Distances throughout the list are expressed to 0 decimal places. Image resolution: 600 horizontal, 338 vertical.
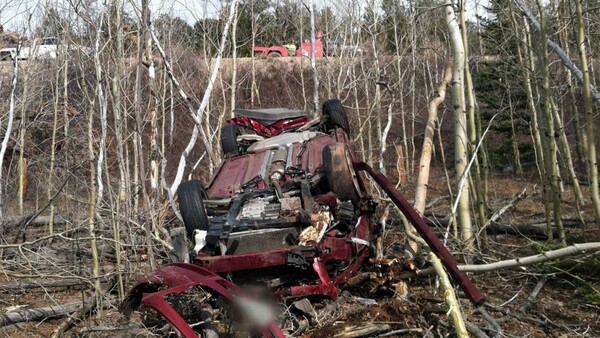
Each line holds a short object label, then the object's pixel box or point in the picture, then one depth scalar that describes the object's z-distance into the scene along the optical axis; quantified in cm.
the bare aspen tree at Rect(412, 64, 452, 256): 674
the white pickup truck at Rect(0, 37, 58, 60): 1536
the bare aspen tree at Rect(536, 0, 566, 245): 813
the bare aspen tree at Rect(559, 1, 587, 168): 1050
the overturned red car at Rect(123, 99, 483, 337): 502
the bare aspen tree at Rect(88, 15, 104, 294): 652
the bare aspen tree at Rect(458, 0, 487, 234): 721
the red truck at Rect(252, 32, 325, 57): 2833
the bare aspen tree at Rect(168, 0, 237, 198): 997
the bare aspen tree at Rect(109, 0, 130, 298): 652
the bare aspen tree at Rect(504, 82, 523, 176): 2323
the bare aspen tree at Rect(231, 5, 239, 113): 1484
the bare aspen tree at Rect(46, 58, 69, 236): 1588
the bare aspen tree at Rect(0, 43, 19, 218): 1420
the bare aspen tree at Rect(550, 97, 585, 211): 910
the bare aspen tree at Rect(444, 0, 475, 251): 640
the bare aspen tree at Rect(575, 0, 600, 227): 697
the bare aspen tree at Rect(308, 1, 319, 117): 1189
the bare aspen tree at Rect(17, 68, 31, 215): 1579
